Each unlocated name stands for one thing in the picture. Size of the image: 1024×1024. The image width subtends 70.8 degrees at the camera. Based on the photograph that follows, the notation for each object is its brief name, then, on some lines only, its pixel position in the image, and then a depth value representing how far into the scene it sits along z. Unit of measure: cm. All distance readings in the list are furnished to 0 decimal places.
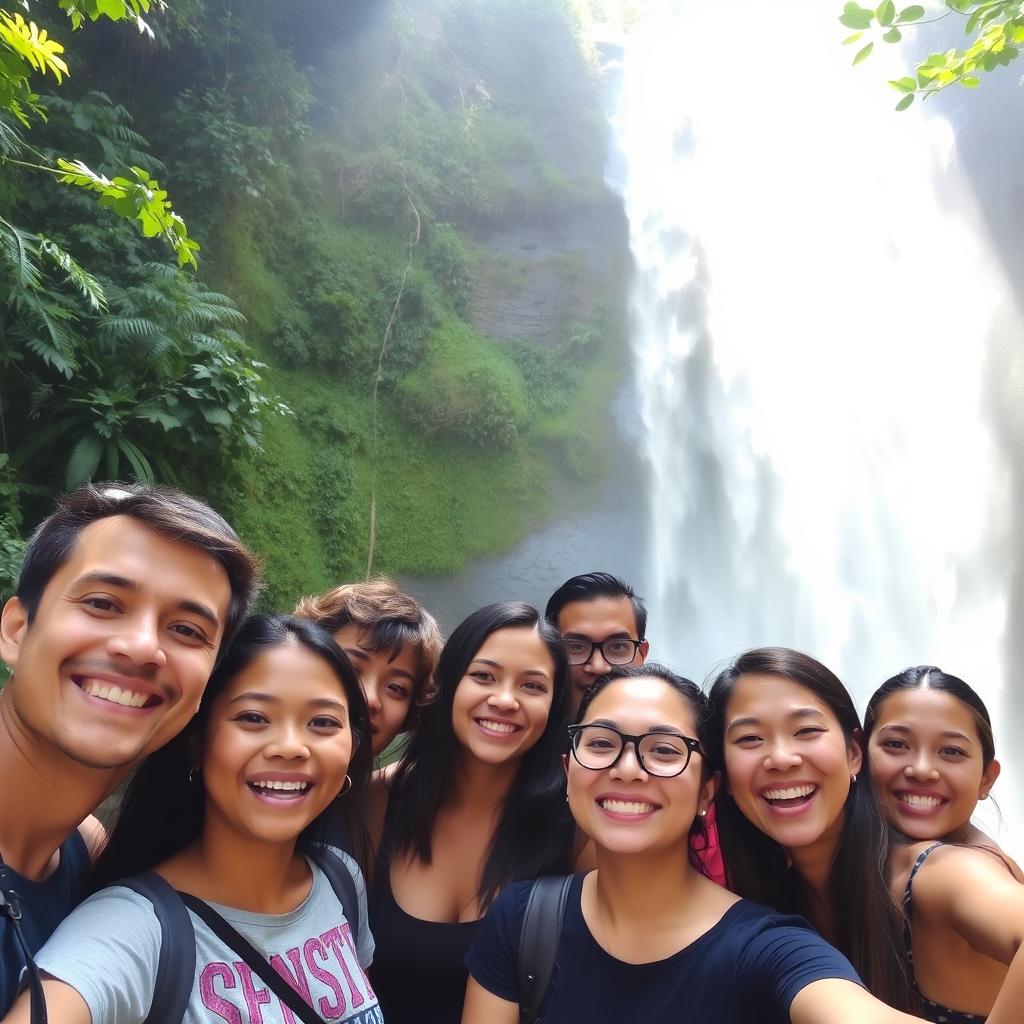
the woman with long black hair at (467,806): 199
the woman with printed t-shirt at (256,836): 139
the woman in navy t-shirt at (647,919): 141
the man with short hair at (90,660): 134
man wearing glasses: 281
